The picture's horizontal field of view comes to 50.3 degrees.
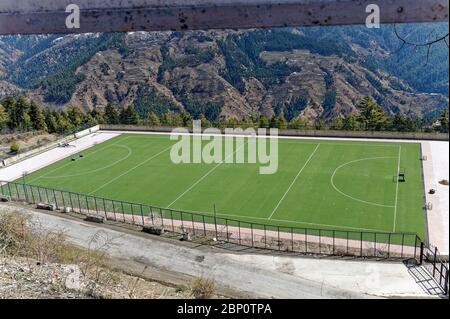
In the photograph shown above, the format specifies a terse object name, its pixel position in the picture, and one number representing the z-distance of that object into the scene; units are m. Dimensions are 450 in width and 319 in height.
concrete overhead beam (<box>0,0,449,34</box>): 4.32
